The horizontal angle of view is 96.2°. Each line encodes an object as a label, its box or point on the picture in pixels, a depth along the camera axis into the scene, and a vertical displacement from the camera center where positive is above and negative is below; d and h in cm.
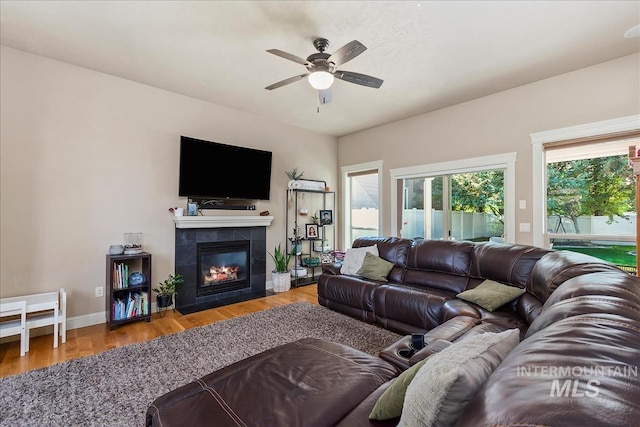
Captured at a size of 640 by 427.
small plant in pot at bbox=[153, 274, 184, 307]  359 -92
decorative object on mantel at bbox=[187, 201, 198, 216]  391 +12
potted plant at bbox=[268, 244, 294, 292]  466 -91
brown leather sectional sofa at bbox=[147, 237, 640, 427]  49 -50
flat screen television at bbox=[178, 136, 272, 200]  389 +69
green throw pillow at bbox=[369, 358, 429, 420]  93 -60
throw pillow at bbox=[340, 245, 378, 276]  365 -52
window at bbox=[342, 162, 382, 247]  548 +38
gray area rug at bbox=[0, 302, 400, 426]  178 -120
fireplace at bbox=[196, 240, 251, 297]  414 -75
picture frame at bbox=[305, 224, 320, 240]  538 -26
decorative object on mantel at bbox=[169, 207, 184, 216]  378 +9
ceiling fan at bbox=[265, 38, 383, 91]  237 +130
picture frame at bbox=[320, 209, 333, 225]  553 +3
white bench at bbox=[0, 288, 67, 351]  267 -91
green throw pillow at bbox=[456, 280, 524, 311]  235 -64
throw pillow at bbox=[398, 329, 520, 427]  66 -40
